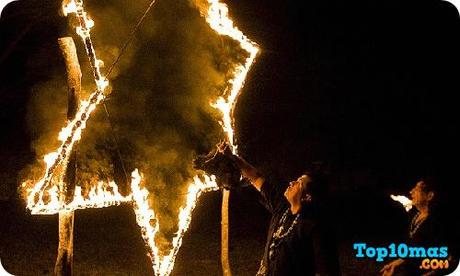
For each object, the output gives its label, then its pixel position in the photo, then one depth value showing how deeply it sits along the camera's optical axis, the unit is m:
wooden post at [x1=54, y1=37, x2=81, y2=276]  5.07
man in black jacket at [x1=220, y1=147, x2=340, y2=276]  3.50
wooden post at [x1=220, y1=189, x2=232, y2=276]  6.30
